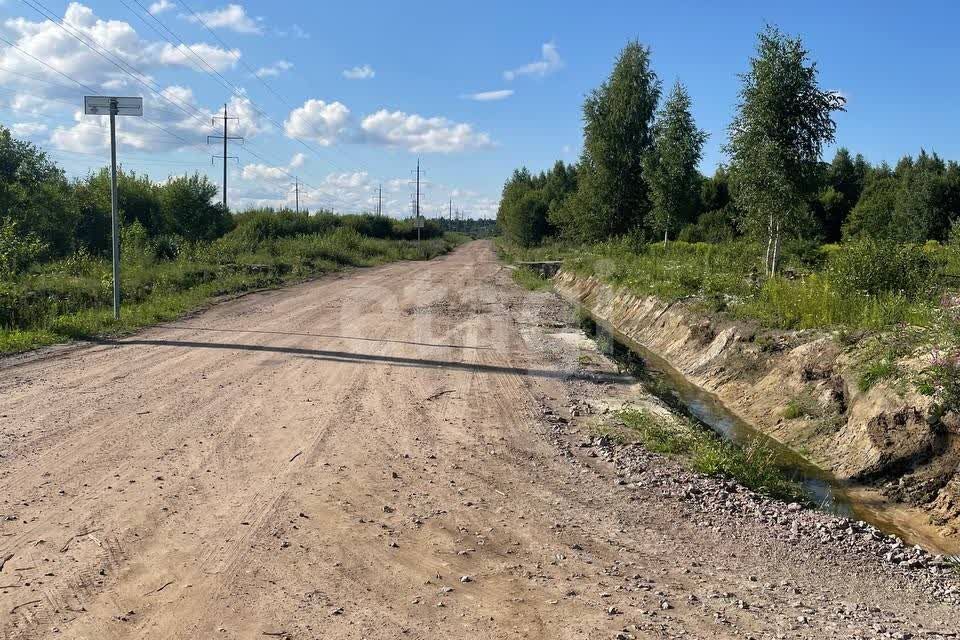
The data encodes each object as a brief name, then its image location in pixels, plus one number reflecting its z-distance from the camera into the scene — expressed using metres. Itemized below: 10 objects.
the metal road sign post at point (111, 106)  12.79
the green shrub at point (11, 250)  15.64
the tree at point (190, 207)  36.38
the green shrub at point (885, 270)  10.99
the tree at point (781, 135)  17.20
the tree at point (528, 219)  58.44
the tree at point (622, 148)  30.97
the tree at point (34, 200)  27.44
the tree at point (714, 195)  50.06
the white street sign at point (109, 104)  12.79
